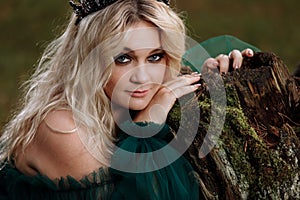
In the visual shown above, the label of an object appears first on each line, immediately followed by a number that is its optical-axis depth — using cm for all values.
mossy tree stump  426
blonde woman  436
